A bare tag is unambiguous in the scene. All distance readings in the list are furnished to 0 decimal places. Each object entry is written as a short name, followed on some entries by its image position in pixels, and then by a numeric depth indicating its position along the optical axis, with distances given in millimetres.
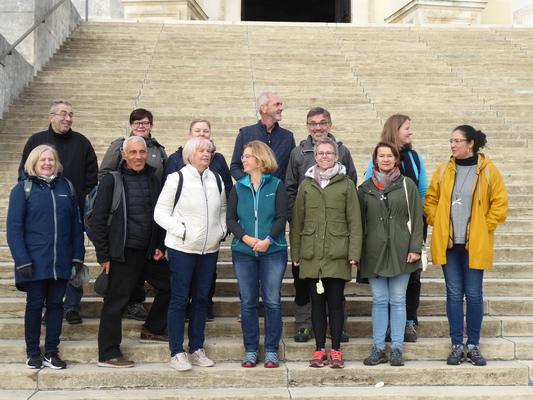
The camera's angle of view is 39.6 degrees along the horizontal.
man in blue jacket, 6277
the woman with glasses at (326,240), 5535
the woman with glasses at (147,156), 6184
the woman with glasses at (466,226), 5609
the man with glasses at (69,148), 6348
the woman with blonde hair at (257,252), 5535
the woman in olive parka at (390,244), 5590
